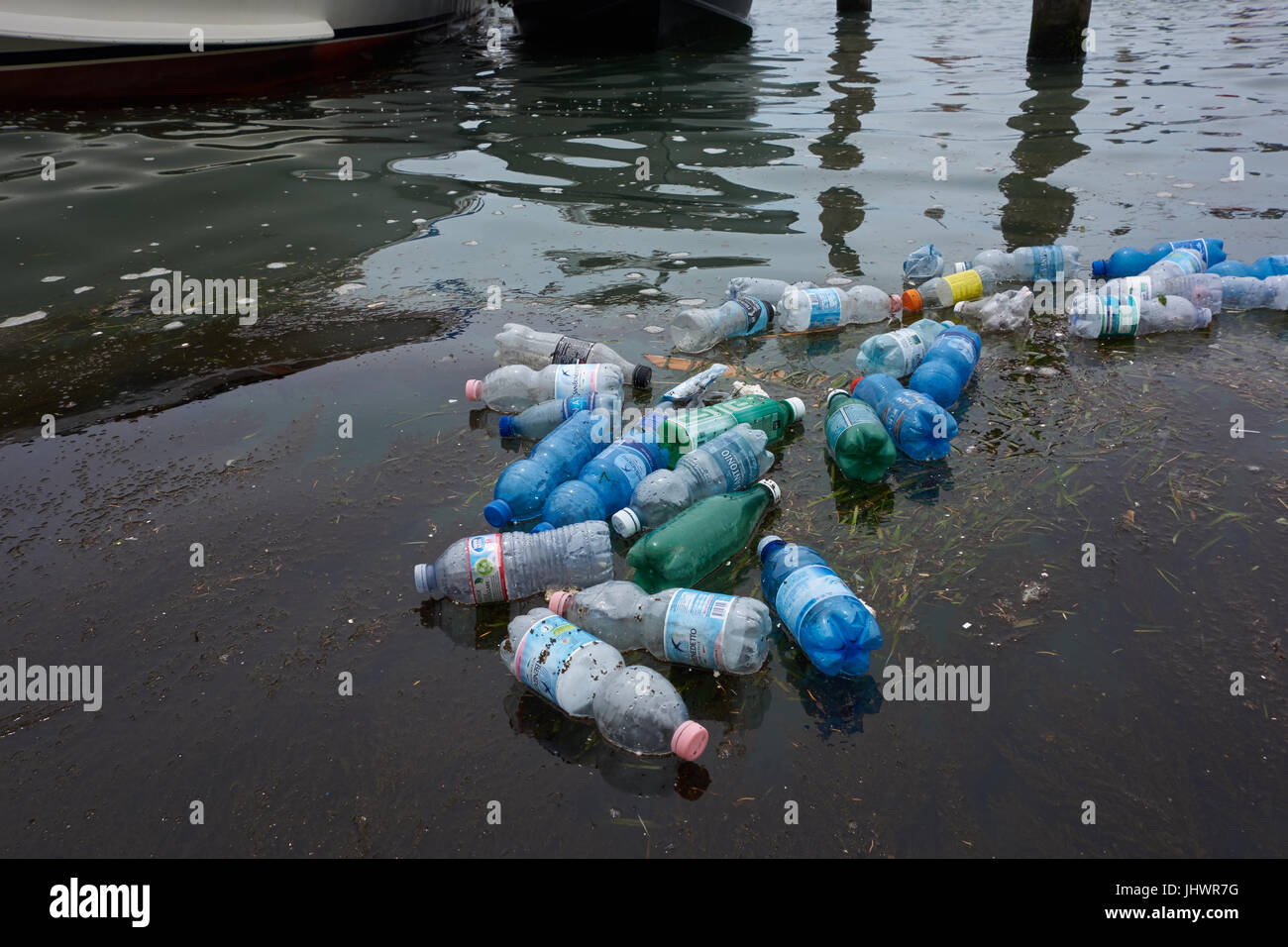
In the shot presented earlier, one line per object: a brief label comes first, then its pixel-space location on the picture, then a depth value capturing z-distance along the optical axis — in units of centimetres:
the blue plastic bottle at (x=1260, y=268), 440
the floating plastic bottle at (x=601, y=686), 206
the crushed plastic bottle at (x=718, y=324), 414
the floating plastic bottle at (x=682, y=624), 228
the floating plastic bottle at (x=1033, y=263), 482
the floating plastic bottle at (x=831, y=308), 428
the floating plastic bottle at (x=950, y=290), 453
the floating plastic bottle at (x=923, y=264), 475
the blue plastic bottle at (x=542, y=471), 290
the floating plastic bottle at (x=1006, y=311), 420
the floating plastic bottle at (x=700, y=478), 288
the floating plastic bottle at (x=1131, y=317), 403
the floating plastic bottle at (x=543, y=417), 341
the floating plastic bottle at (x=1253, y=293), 426
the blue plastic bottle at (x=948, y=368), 346
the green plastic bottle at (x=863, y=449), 301
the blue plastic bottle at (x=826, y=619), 224
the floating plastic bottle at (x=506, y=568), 254
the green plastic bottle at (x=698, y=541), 262
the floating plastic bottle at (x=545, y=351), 385
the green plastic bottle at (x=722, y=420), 320
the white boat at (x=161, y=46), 1009
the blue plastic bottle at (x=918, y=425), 309
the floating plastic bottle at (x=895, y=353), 374
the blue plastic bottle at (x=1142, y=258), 469
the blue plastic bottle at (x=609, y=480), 282
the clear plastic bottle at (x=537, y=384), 356
